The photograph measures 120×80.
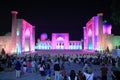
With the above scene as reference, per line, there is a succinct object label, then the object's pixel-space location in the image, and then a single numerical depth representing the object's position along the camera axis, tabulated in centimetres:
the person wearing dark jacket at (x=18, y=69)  751
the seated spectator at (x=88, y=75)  465
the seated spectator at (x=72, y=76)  547
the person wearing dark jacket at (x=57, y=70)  652
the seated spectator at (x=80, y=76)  493
